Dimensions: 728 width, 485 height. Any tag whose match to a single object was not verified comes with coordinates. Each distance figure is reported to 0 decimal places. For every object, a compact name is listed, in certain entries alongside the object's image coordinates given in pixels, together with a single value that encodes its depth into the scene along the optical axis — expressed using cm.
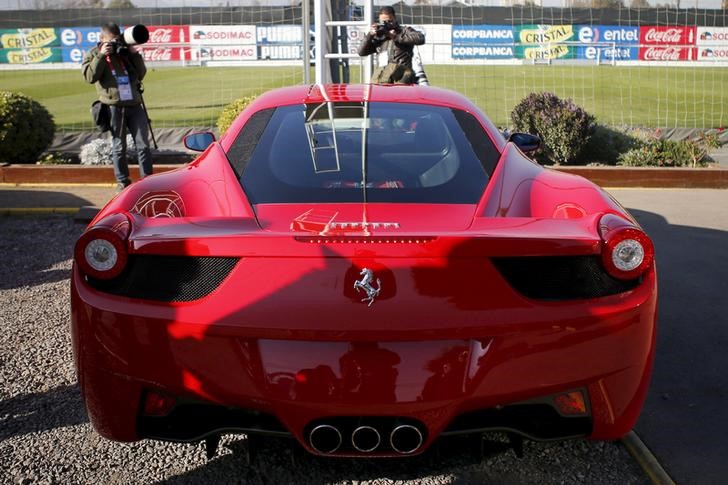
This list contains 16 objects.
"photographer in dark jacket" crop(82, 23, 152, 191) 793
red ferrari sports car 227
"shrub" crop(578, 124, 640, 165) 1041
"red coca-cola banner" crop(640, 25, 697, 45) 2156
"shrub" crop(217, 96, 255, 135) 1018
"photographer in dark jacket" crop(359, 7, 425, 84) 955
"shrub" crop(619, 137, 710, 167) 987
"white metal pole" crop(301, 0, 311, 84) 1102
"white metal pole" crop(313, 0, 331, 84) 1054
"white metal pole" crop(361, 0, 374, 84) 1096
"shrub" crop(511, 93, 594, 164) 997
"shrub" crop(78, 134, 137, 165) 1000
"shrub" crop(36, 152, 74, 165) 1033
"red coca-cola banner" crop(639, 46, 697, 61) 2151
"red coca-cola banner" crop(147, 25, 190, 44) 2429
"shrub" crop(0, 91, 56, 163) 1003
